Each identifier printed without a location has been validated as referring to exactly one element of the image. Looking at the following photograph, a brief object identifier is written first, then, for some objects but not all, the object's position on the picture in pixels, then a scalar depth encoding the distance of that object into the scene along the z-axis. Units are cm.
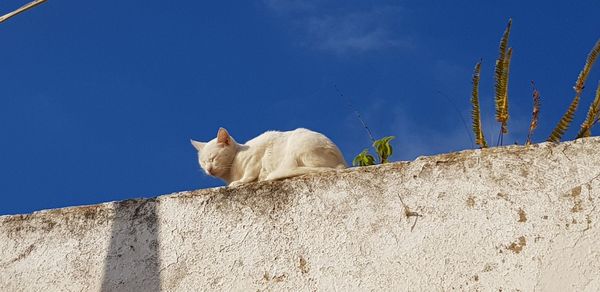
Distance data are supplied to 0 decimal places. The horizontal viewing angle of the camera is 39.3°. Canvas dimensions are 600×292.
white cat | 395
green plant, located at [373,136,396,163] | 415
